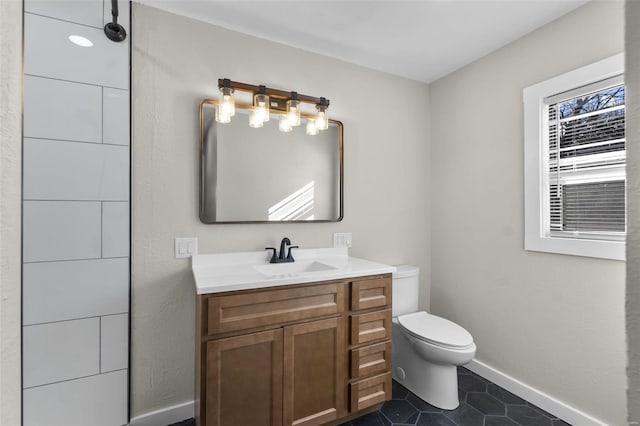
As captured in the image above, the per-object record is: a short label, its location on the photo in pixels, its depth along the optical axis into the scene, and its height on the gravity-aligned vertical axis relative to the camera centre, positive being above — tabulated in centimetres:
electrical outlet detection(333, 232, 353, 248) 237 -19
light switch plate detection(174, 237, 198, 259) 187 -20
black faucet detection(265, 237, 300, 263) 206 -26
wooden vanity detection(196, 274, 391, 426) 147 -72
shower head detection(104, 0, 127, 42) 167 +101
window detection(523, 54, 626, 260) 169 +32
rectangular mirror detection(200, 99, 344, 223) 196 +30
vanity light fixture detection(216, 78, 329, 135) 188 +71
